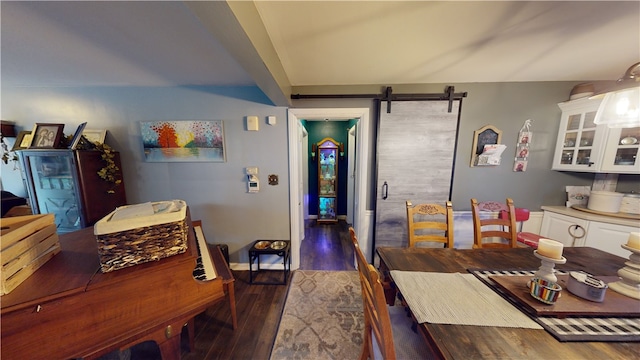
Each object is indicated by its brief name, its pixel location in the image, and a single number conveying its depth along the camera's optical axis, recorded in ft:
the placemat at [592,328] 2.40
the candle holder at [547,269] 3.03
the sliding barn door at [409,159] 7.18
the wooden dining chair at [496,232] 5.38
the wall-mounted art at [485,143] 7.22
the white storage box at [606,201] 6.56
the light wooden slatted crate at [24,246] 2.46
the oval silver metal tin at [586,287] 2.89
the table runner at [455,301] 2.72
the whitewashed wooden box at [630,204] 6.36
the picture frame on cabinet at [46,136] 6.24
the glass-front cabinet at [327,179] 12.43
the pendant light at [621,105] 3.14
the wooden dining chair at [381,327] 2.39
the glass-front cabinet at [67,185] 6.20
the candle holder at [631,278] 2.99
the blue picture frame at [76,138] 6.17
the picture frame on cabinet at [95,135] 7.08
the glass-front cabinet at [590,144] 6.23
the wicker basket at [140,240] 2.91
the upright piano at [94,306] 2.37
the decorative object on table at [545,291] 2.85
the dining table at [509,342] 2.24
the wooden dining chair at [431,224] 5.36
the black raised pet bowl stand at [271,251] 6.94
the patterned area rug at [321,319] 4.68
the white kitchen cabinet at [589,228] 6.07
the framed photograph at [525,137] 7.22
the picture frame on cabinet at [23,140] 6.51
